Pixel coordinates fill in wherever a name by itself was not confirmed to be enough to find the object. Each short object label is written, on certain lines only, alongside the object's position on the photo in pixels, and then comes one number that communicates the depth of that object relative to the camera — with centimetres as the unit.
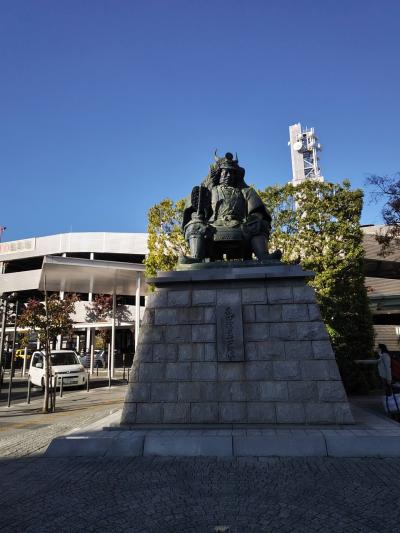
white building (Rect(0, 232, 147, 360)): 3275
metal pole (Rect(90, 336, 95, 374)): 2488
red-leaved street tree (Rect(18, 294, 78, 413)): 1825
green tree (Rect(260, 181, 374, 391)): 1393
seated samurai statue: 738
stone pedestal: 593
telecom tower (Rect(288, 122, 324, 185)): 5462
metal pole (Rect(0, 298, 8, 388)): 1417
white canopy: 1797
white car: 1720
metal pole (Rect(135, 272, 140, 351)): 2008
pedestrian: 852
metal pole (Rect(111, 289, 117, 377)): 2035
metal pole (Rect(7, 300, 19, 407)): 1158
